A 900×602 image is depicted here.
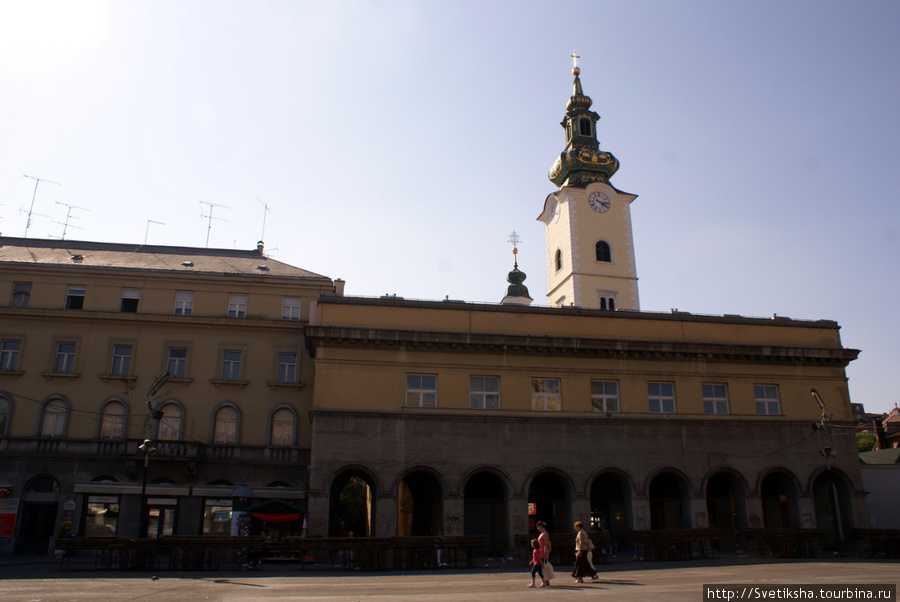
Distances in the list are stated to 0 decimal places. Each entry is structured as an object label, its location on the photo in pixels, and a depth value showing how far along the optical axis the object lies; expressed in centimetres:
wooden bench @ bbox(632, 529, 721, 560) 2758
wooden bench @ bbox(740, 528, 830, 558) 2869
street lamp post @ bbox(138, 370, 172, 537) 2670
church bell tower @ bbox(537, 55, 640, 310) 5959
